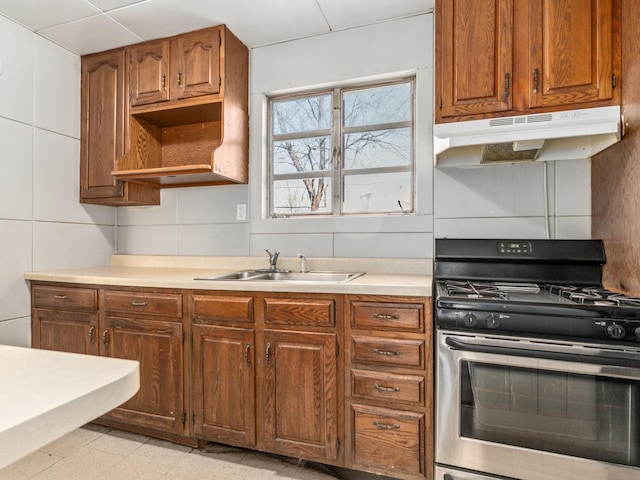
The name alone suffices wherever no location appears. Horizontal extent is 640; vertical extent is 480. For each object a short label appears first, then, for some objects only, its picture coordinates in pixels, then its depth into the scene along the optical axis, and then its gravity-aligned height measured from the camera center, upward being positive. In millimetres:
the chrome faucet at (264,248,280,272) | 2309 -139
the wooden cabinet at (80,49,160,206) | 2510 +759
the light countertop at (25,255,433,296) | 1684 -213
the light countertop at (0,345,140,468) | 422 -214
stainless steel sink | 2184 -230
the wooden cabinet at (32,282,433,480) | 1609 -633
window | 2326 +583
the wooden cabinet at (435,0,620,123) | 1568 +828
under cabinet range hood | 1556 +471
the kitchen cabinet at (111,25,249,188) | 2254 +837
